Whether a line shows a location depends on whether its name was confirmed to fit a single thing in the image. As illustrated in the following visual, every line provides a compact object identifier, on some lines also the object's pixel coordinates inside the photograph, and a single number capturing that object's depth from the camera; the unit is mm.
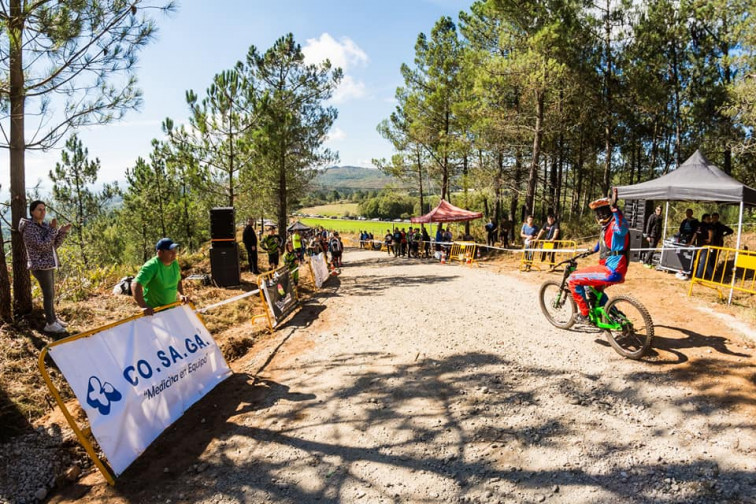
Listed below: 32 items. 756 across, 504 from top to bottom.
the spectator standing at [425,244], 21625
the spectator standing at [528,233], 14199
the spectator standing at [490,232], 19177
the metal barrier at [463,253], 16862
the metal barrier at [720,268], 6971
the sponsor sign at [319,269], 11470
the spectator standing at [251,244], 11945
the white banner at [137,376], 3377
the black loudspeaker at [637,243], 12185
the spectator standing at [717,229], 9836
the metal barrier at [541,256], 13171
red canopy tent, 19594
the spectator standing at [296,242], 12844
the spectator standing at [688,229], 10211
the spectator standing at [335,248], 16609
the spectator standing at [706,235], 9295
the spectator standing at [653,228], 12445
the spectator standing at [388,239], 24420
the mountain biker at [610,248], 5043
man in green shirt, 4734
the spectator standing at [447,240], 19848
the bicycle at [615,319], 4887
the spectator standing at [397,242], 22469
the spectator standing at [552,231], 13011
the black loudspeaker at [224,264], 10516
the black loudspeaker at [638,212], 13703
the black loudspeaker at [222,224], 10703
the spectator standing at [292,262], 10498
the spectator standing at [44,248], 5566
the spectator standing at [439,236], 20703
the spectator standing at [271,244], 11752
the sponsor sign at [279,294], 7711
